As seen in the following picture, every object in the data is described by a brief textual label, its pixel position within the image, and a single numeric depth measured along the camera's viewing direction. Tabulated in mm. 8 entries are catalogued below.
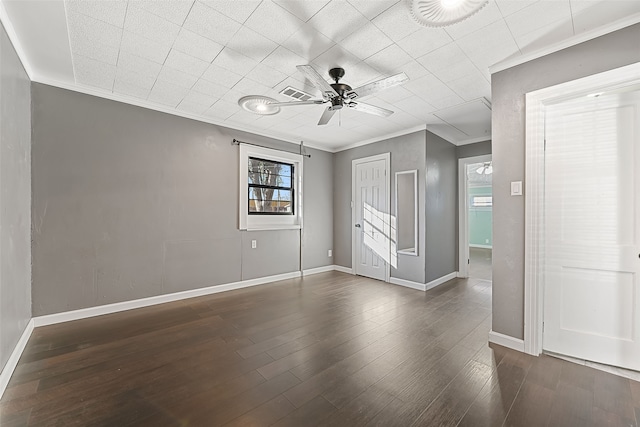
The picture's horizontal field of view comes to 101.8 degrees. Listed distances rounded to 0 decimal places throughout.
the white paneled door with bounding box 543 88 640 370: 1976
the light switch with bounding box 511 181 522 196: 2337
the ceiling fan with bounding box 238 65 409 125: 2170
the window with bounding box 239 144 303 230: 4324
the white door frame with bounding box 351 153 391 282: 4684
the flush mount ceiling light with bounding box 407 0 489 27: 1603
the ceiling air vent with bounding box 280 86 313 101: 2932
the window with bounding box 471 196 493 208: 9445
